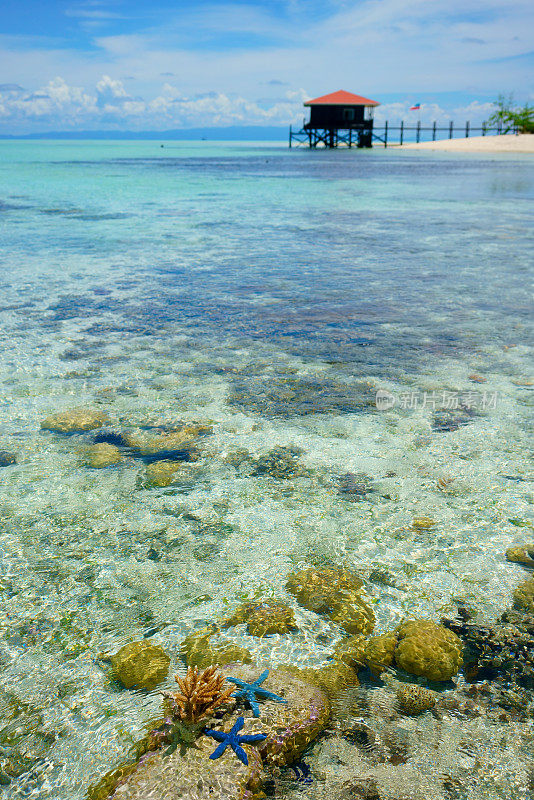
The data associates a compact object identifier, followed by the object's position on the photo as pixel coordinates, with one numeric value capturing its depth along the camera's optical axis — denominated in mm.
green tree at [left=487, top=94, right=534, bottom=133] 76000
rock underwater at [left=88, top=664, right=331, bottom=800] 2168
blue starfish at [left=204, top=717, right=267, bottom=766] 2260
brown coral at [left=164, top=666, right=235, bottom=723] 2385
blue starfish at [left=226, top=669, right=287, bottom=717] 2516
